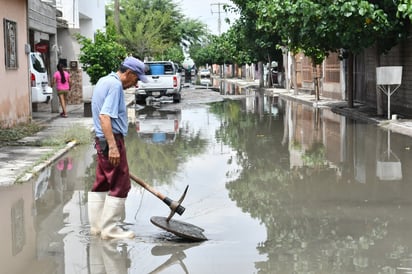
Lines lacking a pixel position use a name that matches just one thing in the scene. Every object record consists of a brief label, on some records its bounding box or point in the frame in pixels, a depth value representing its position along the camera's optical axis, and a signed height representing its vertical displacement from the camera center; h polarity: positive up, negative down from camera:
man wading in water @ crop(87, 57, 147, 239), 6.74 -0.63
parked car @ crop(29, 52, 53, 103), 20.77 +0.18
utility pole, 112.96 +9.93
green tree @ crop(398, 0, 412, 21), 15.19 +1.62
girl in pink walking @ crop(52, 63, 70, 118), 22.25 +0.12
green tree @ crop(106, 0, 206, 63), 53.72 +5.11
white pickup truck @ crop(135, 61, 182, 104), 32.34 -0.05
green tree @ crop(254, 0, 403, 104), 18.38 +1.69
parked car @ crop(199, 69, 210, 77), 100.93 +1.47
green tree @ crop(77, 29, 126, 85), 24.28 +1.04
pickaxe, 7.07 -1.23
